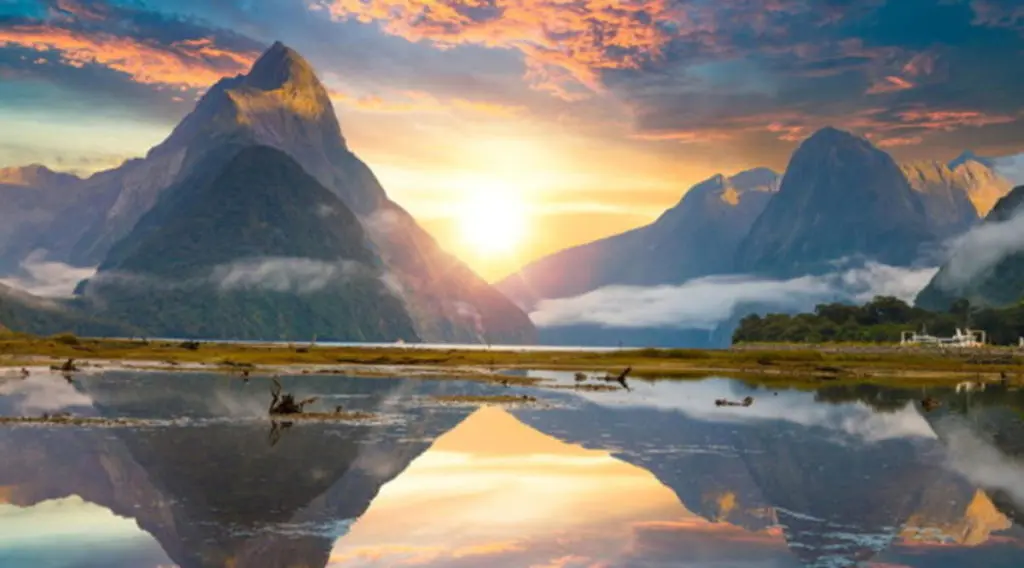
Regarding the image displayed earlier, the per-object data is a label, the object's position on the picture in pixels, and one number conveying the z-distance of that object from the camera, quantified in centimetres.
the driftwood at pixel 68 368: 12150
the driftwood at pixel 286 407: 6712
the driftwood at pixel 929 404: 8913
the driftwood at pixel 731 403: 9102
